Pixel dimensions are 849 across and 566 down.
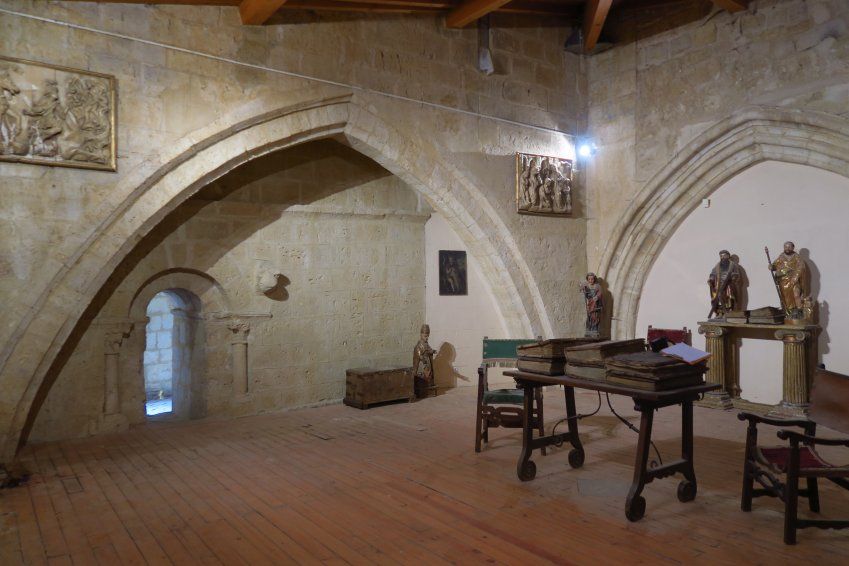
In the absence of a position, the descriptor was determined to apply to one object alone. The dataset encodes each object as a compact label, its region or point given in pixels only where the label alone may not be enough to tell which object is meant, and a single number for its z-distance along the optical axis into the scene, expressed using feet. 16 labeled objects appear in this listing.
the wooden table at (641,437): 9.93
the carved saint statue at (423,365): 22.17
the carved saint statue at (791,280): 18.06
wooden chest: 20.45
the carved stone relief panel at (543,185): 22.98
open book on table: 10.23
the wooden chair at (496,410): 14.70
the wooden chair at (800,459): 8.87
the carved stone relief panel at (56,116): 13.79
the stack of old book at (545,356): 11.43
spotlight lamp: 24.66
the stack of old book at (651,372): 9.73
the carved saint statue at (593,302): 23.04
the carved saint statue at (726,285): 19.89
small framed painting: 24.56
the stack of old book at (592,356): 10.52
